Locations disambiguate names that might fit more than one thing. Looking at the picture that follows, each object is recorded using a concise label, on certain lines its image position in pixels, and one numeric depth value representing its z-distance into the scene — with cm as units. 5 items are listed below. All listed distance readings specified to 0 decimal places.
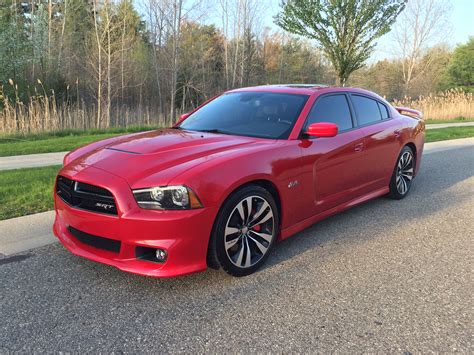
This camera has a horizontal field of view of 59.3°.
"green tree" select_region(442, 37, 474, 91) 4306
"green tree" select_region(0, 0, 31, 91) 1880
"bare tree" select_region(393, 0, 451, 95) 2781
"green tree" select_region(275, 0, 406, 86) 1620
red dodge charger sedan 302
